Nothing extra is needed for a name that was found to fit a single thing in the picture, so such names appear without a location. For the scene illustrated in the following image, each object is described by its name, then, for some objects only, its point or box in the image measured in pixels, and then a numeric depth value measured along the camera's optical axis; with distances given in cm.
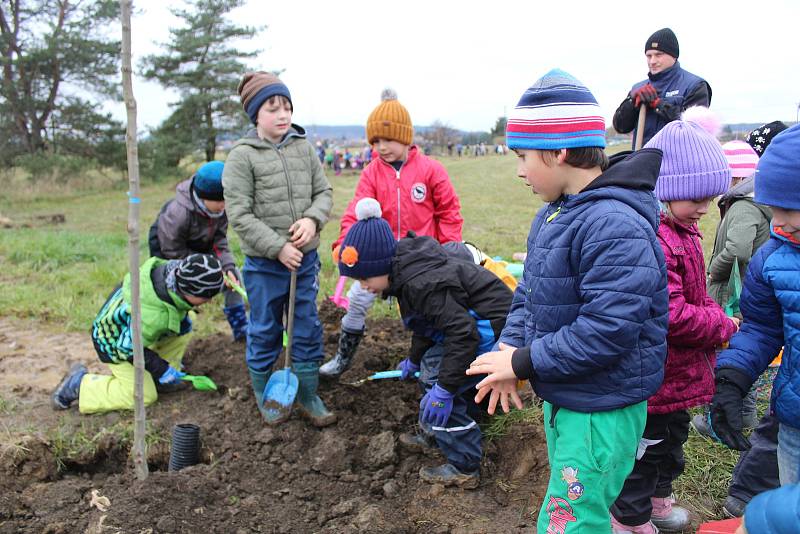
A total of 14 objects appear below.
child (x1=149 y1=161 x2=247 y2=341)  402
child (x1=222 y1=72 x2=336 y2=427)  331
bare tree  216
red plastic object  200
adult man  431
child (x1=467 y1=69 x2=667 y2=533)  163
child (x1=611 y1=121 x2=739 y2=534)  211
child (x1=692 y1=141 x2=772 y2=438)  318
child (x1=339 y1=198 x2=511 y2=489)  267
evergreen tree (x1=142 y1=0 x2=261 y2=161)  2073
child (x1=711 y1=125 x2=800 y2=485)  186
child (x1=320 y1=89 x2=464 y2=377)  387
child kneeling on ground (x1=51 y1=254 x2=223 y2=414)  349
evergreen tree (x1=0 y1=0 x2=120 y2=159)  1800
